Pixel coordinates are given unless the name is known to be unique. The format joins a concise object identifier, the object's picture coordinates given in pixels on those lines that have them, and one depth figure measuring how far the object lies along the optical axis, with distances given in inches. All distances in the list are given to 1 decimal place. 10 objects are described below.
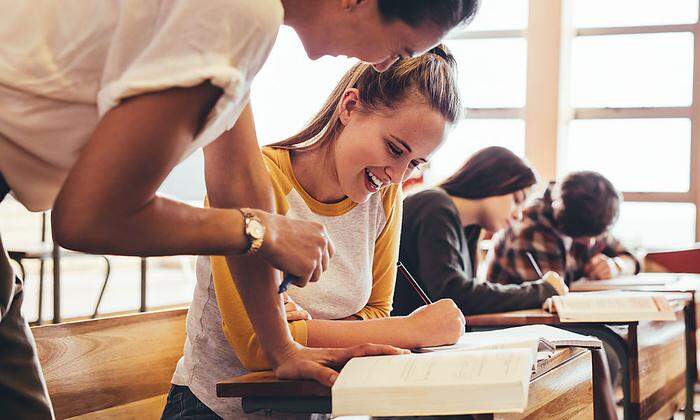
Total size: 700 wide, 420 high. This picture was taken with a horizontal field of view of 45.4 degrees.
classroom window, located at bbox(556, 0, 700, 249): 217.5
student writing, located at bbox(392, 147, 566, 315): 86.1
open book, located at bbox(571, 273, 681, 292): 110.6
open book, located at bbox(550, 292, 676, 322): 77.5
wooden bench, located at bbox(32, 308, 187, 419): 57.8
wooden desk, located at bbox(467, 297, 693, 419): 79.0
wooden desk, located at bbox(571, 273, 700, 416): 104.8
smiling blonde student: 54.2
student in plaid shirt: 117.5
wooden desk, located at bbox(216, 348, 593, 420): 42.1
